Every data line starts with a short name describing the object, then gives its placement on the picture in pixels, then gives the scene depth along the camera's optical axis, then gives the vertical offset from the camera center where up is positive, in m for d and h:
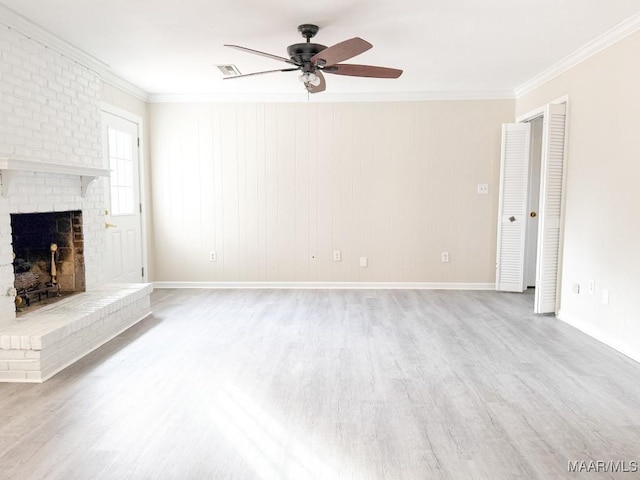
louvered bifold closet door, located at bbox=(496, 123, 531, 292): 5.23 +0.02
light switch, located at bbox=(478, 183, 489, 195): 5.49 +0.22
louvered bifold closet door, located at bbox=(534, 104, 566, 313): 4.15 +0.02
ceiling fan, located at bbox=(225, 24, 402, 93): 3.02 +1.03
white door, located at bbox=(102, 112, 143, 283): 4.60 +0.02
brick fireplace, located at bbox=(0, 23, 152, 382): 2.89 -0.03
